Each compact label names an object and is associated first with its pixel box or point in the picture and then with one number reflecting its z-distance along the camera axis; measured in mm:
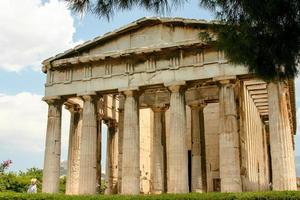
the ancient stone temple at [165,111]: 20016
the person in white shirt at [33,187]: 19998
